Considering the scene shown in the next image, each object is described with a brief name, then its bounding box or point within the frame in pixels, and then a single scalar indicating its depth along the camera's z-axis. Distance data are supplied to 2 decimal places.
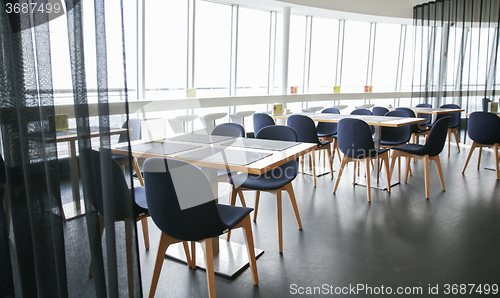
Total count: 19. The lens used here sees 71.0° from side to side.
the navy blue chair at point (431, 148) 3.73
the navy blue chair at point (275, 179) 2.62
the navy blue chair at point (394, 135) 4.73
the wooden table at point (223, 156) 2.06
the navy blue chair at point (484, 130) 4.49
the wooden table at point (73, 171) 1.29
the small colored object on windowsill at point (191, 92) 5.91
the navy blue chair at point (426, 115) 6.79
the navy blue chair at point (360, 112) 5.55
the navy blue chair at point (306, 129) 4.24
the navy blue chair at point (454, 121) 6.11
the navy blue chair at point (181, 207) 1.71
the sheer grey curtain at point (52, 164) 1.23
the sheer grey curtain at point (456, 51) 7.05
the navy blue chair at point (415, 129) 5.09
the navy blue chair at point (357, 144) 3.70
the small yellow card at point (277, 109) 5.43
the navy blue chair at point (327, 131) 5.13
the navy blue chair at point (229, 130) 3.24
